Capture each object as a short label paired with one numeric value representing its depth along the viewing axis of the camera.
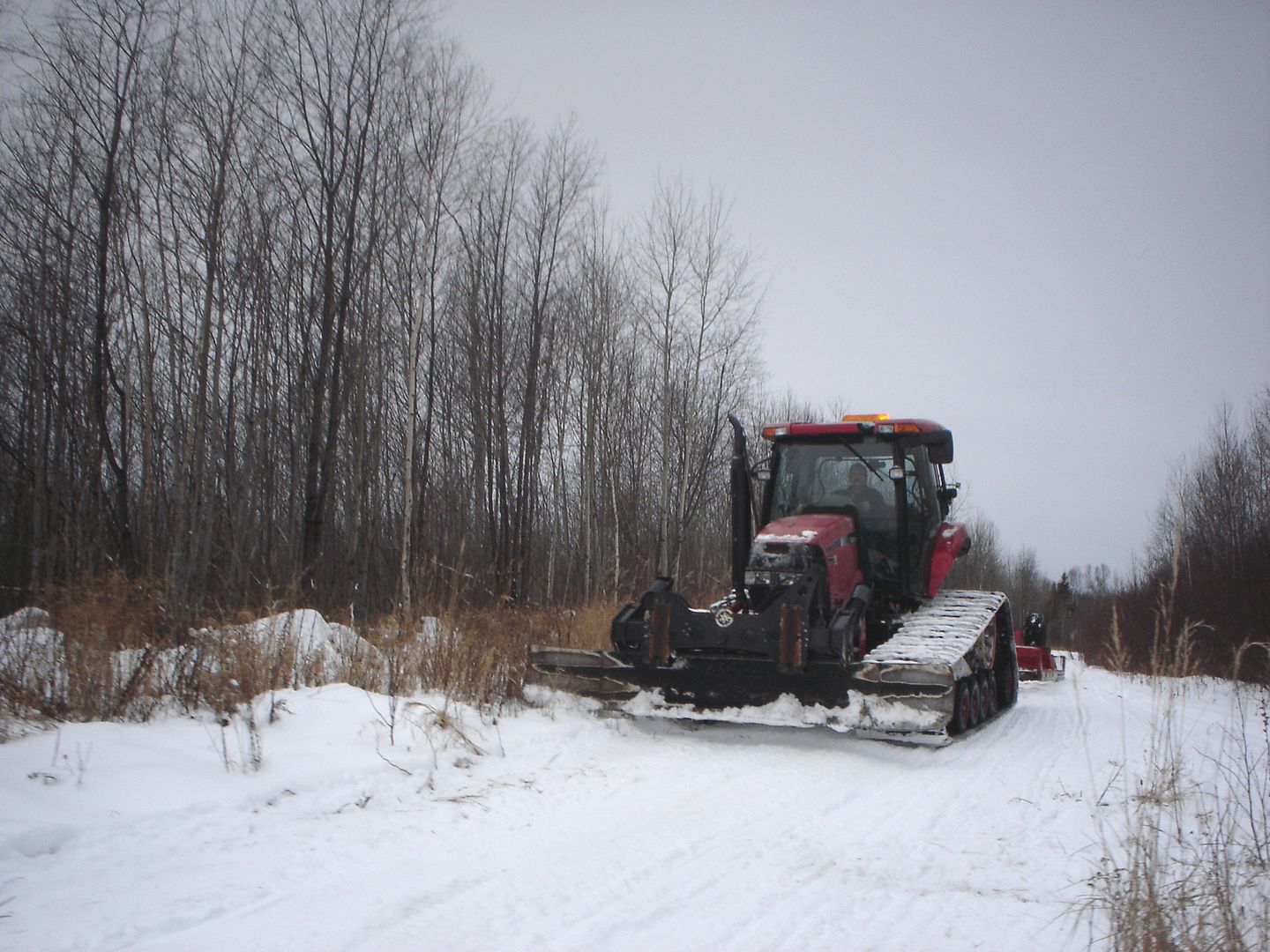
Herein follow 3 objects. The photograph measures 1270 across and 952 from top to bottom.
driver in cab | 8.36
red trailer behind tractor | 13.77
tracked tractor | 6.65
